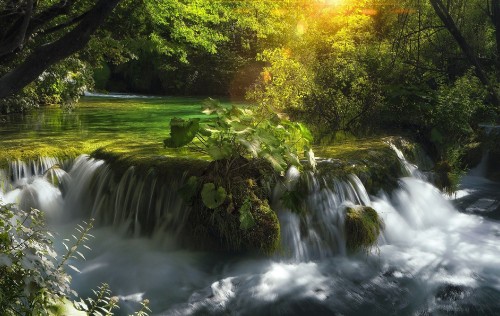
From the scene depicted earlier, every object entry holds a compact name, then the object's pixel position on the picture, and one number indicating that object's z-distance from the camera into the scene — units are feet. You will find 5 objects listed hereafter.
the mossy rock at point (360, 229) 23.35
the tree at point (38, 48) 11.34
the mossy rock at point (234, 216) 21.93
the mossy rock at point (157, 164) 24.57
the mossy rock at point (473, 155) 41.14
